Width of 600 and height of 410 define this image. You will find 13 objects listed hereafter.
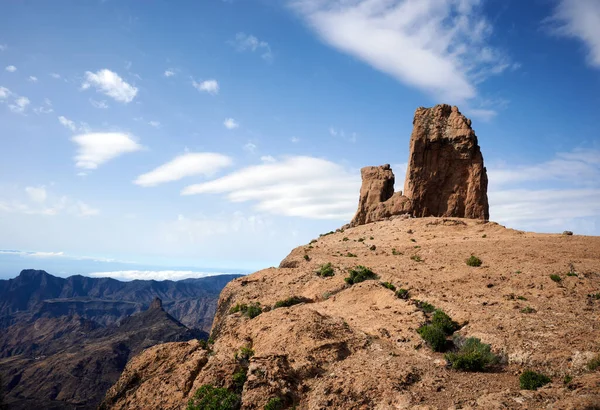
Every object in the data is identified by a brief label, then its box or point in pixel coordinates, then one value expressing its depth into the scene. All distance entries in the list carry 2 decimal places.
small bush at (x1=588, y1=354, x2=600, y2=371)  12.30
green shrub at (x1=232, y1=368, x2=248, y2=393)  14.72
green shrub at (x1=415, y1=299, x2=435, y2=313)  20.01
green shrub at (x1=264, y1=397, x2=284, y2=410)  13.00
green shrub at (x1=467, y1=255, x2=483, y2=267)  27.84
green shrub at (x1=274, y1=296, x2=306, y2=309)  23.83
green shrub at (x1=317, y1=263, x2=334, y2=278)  28.48
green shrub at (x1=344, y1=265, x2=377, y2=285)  25.83
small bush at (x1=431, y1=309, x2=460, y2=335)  17.43
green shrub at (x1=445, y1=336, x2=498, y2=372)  13.96
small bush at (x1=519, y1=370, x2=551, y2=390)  11.96
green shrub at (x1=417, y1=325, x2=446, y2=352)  16.09
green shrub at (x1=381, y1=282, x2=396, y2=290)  23.92
